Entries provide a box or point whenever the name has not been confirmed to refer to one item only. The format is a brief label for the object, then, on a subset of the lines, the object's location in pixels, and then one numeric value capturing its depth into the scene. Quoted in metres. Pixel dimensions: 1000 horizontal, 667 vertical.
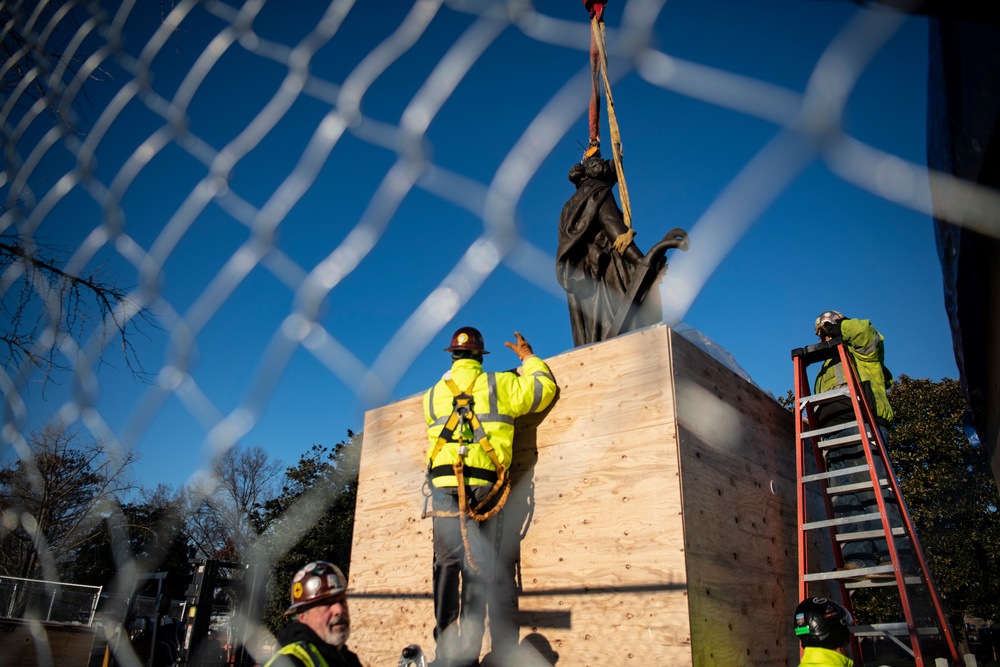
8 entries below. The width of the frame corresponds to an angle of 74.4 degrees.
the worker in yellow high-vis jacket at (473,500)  3.75
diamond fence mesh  1.73
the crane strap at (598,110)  5.68
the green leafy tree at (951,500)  20.47
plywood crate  3.40
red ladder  3.82
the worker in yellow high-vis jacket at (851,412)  4.66
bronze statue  5.39
